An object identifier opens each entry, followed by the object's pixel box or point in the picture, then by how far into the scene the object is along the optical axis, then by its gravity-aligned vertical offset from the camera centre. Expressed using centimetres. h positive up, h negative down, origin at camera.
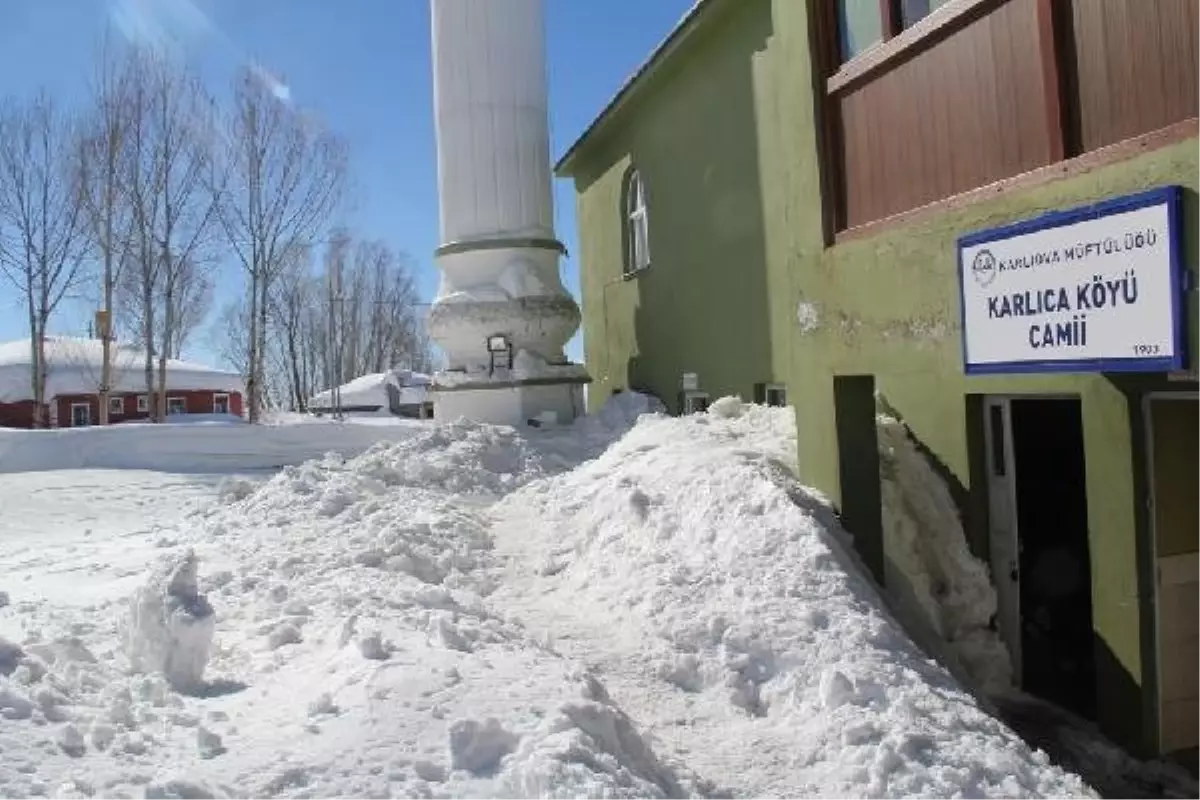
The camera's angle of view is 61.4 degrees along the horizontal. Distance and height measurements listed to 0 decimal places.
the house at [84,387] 3847 +218
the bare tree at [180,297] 2600 +397
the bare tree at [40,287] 2531 +404
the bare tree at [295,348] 4562 +420
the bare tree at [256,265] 2480 +422
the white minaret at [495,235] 1353 +256
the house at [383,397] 4834 +148
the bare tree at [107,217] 2427 +552
